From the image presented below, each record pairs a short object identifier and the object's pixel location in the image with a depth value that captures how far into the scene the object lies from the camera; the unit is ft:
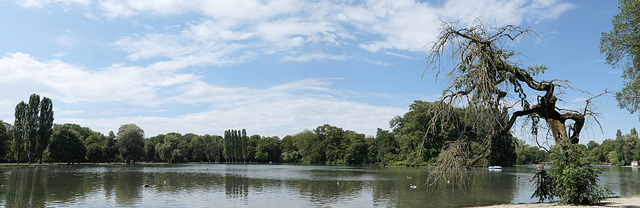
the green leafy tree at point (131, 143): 311.88
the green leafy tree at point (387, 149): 299.99
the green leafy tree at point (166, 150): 364.79
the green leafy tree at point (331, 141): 379.55
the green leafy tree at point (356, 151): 358.02
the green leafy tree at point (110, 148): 321.11
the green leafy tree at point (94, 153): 321.73
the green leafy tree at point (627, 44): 57.41
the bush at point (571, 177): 39.22
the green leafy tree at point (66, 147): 270.67
